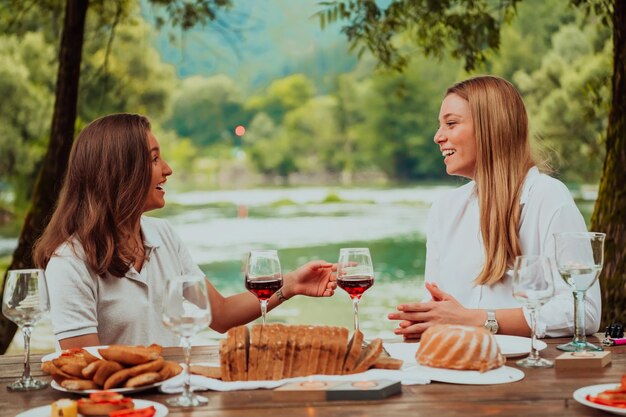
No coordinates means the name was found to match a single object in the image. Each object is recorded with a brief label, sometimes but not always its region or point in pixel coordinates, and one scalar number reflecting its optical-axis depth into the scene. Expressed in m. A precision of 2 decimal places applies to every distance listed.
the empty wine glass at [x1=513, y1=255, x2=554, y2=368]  2.01
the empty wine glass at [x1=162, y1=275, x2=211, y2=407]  1.76
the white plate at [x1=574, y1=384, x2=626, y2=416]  1.69
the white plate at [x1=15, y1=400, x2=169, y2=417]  1.74
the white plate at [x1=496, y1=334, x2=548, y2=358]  2.21
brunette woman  2.53
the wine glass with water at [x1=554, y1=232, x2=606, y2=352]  2.16
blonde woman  2.86
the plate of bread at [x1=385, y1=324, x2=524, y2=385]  2.00
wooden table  1.75
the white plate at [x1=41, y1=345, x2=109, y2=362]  2.15
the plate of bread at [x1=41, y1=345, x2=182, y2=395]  1.90
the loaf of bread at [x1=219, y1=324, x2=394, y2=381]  1.98
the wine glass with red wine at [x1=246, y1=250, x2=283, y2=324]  2.29
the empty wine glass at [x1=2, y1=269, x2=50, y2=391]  2.01
